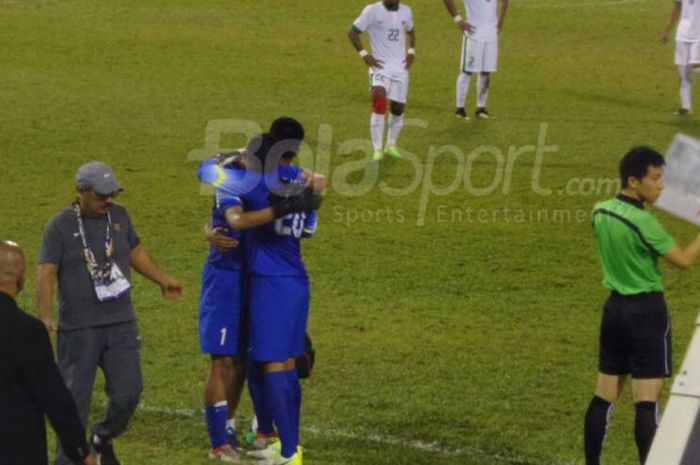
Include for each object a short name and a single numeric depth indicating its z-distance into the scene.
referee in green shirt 19.59
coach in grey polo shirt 19.61
